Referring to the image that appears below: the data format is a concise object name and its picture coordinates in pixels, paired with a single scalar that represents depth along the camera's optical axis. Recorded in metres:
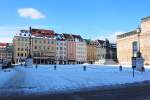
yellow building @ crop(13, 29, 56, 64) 67.46
